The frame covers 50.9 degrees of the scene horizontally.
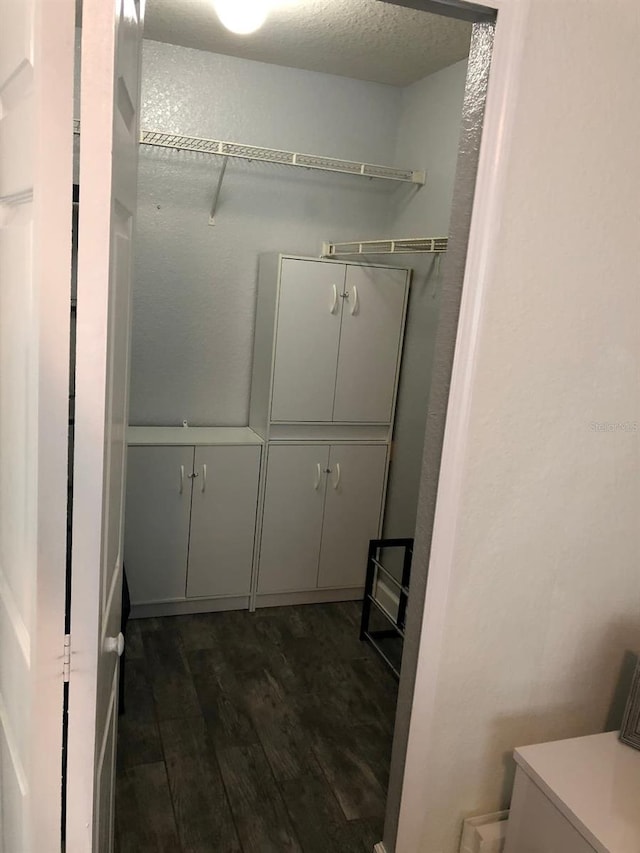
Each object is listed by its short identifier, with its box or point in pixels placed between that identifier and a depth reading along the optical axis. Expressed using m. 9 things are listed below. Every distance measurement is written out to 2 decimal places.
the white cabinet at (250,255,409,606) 3.11
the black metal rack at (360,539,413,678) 3.02
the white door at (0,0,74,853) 0.81
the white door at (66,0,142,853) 0.83
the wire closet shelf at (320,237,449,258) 2.59
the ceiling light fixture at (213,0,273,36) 2.42
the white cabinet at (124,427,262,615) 3.02
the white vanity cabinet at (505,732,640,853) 1.35
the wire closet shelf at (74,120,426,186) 2.80
